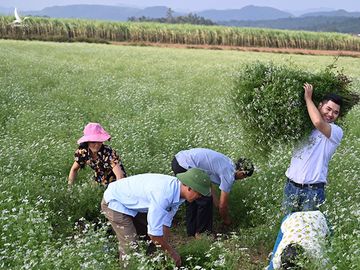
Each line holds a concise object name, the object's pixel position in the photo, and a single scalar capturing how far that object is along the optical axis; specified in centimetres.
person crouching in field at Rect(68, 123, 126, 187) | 630
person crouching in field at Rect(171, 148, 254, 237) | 626
